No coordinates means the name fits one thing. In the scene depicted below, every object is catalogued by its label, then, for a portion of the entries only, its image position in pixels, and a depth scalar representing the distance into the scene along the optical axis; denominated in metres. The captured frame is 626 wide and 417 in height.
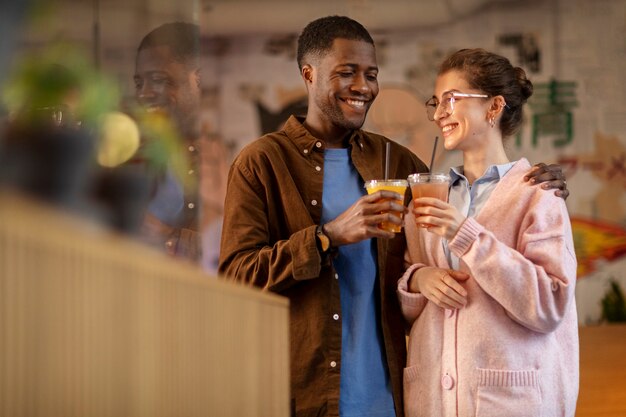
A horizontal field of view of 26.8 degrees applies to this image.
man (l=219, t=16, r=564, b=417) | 3.10
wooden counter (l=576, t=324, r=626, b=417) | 5.18
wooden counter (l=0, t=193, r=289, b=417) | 0.77
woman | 3.00
